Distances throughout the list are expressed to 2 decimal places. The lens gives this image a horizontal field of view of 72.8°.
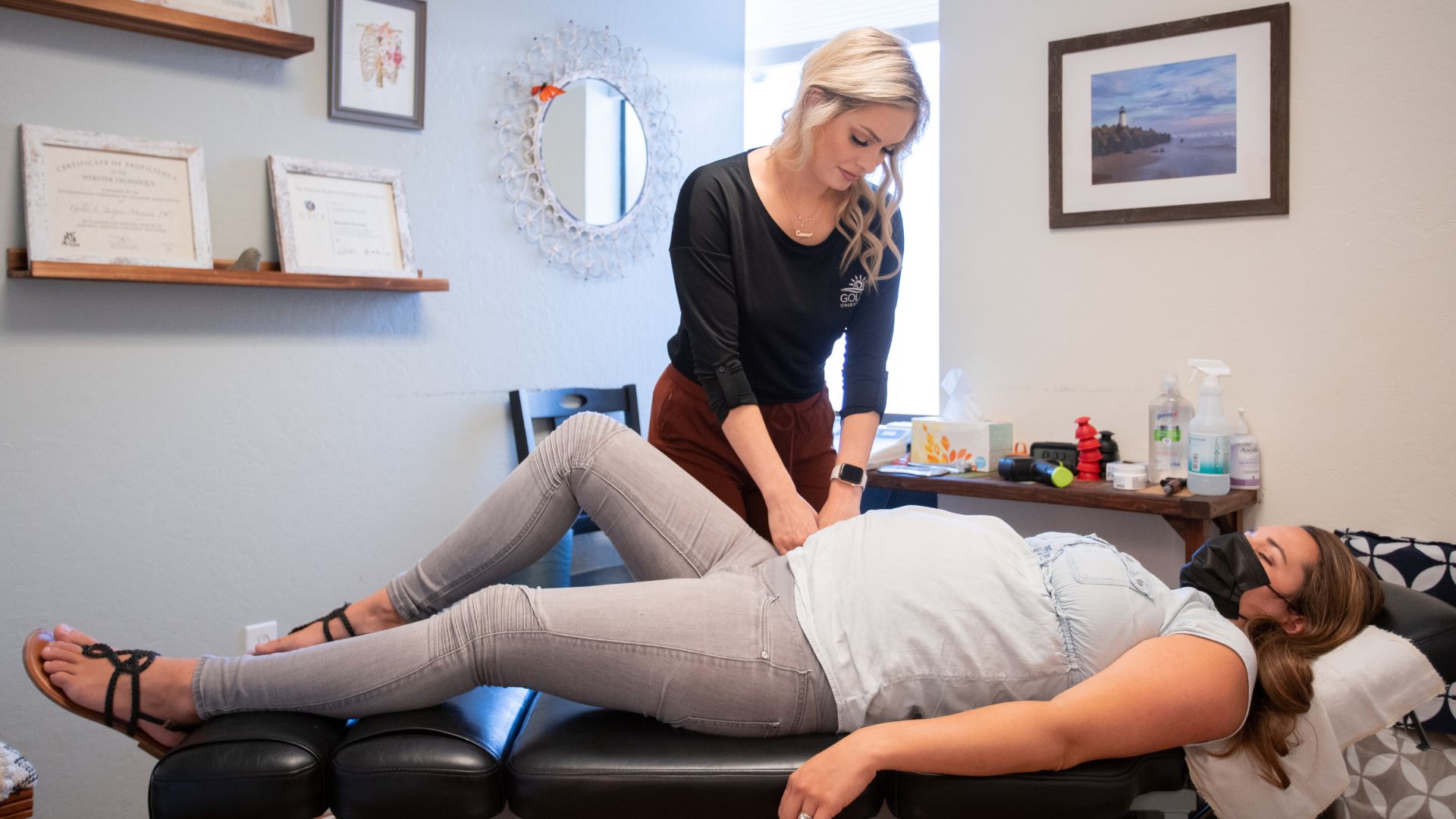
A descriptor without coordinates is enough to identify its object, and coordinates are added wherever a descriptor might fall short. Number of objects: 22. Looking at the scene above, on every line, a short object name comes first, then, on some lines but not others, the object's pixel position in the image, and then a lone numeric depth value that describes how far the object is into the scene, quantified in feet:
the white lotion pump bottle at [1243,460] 6.90
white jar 6.82
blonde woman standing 5.18
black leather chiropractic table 4.00
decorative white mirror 8.82
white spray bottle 6.67
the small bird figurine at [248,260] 6.81
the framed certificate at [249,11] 6.58
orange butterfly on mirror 8.80
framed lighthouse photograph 6.82
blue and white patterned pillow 5.57
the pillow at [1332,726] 4.17
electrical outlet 7.20
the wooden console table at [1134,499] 6.41
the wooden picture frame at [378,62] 7.46
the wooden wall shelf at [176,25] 6.09
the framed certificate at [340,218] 7.10
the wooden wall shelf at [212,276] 6.01
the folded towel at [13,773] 4.96
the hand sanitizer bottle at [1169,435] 7.01
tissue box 7.71
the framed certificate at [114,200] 6.07
